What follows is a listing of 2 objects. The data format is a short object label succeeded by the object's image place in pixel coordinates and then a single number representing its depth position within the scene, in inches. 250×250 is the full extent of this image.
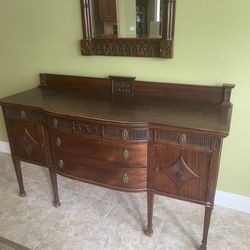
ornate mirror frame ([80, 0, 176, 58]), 63.3
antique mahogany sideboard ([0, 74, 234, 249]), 54.2
